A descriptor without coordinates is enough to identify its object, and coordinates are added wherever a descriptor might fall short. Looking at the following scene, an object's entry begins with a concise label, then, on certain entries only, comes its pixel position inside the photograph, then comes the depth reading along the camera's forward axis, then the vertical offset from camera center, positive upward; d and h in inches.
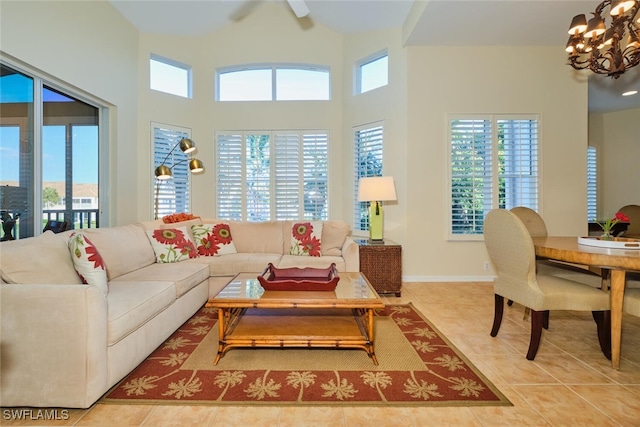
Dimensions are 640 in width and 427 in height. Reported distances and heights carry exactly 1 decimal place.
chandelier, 100.1 +59.1
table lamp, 147.7 +5.7
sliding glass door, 111.6 +23.3
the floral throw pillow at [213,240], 142.6 -15.0
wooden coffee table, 77.4 -32.5
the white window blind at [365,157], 181.5 +30.6
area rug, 66.3 -40.8
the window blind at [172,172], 188.1 +23.1
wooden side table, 142.3 -26.8
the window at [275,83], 202.5 +82.2
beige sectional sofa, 60.2 -24.6
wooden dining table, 72.7 -13.2
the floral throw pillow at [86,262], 78.0 -14.0
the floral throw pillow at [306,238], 144.6 -14.4
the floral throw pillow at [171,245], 127.0 -15.8
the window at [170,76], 187.9 +82.7
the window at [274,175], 202.5 +21.6
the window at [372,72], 181.6 +82.9
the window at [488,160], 167.2 +26.2
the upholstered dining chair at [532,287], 81.4 -21.7
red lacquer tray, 88.0 -21.4
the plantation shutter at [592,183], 251.3 +20.8
